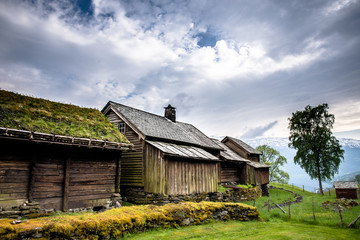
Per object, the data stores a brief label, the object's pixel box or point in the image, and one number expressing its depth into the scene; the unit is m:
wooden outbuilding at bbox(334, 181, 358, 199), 28.14
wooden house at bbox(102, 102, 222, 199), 16.75
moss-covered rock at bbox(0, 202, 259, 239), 6.79
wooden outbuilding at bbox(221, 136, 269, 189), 29.57
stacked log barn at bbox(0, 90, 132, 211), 10.54
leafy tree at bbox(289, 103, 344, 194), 34.72
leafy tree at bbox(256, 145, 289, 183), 58.44
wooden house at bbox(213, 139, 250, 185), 27.10
